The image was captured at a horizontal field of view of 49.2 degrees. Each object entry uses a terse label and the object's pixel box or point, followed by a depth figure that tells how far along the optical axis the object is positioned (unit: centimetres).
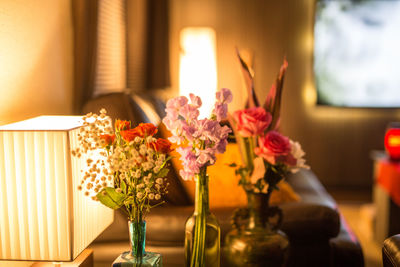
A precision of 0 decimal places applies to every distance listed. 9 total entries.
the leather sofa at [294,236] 154
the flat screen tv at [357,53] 433
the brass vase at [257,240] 123
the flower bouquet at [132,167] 98
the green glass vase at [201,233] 107
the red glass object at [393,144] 296
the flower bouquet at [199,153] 101
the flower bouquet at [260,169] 120
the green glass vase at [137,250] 104
